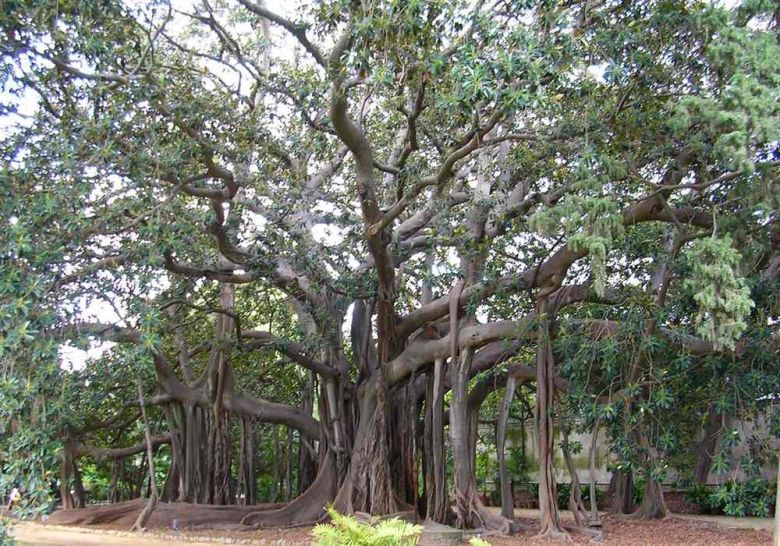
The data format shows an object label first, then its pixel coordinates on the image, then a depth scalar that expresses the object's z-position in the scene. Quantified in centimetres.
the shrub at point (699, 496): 1198
